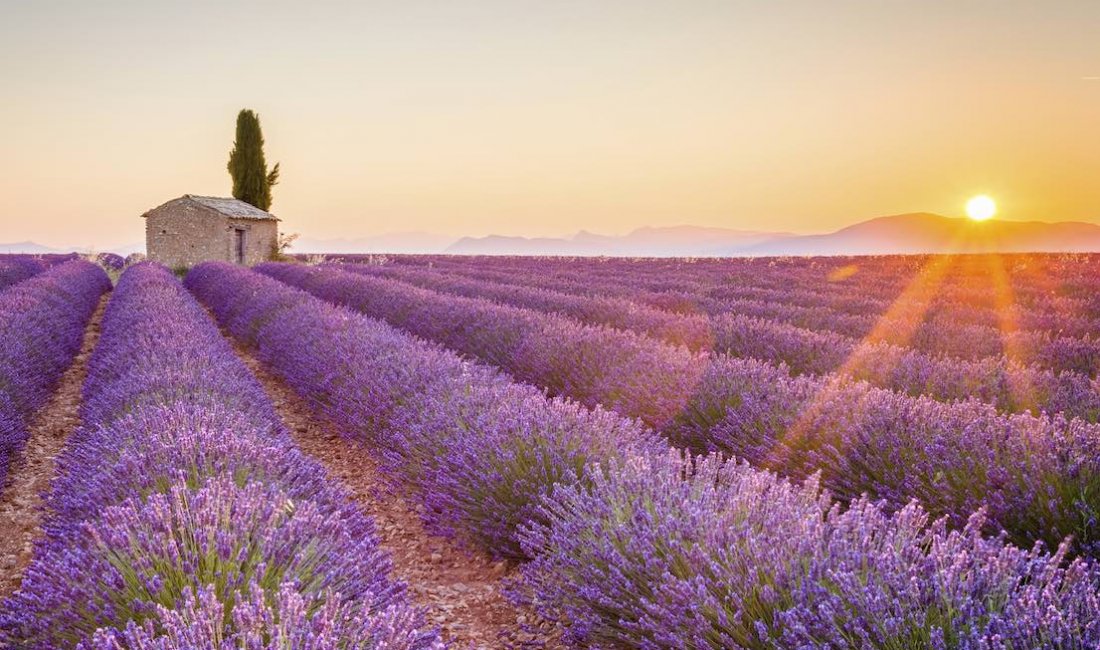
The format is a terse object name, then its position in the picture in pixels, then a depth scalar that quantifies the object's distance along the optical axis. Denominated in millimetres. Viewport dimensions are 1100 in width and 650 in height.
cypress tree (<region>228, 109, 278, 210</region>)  31141
